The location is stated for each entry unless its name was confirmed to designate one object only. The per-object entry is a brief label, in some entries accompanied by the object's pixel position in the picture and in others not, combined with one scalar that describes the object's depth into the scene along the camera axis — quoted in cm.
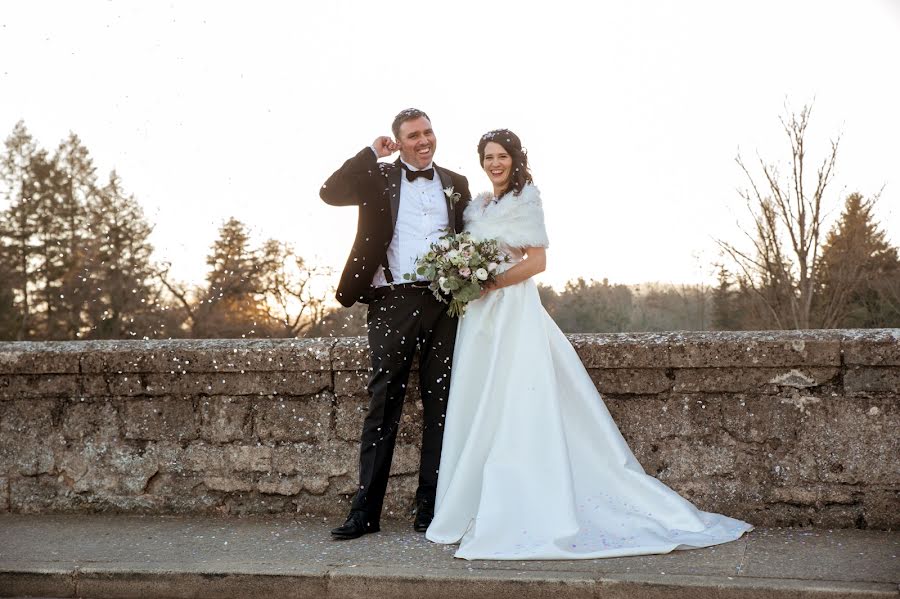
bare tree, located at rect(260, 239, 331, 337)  1912
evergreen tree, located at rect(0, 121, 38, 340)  2105
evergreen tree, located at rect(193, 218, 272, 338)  2059
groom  415
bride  376
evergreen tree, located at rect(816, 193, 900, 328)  1825
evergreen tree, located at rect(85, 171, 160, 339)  2045
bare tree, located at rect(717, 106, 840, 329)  1856
